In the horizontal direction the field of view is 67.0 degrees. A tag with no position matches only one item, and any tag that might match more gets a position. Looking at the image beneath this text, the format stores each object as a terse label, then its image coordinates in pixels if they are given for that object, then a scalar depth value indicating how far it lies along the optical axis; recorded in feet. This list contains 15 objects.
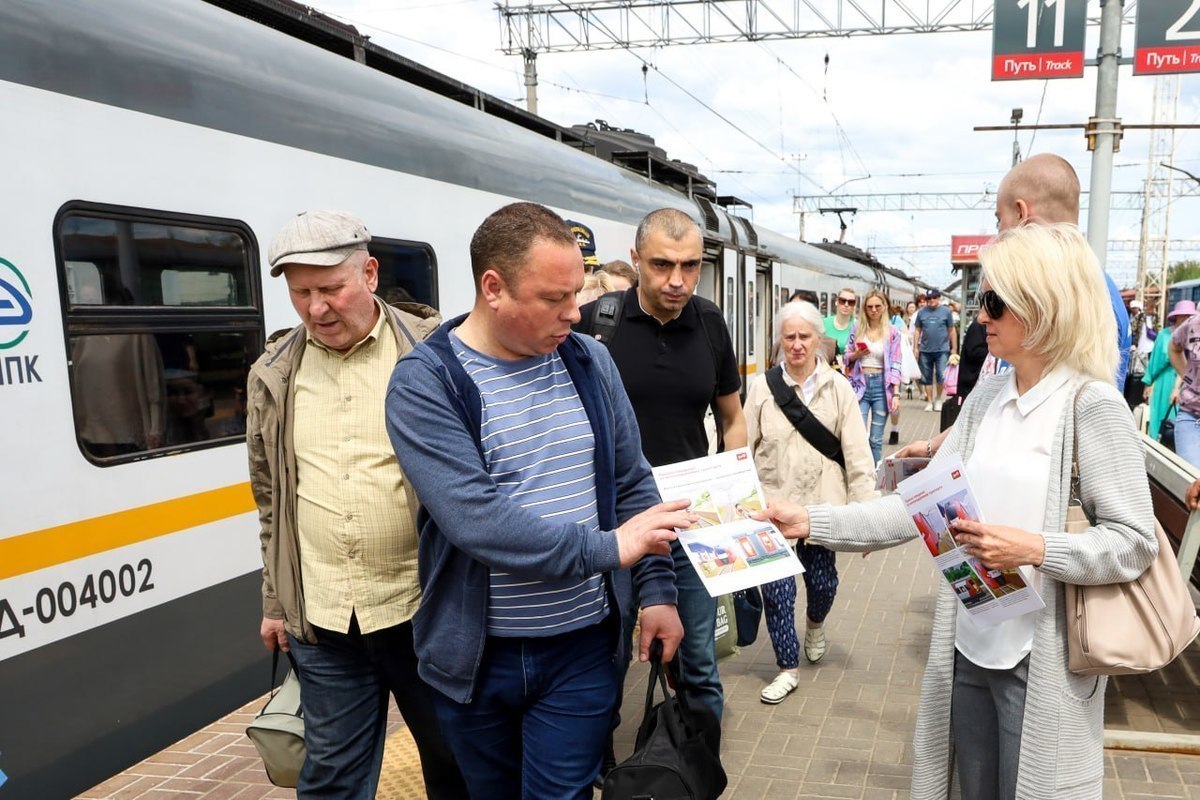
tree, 236.14
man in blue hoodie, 6.23
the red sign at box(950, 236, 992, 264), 71.56
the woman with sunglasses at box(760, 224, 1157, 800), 6.34
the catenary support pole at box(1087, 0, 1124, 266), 21.65
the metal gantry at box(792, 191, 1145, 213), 123.13
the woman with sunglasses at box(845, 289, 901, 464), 28.25
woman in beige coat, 13.79
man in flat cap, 7.93
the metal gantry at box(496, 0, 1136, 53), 46.75
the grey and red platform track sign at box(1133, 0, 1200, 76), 22.74
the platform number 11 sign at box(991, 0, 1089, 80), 22.58
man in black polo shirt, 10.12
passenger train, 9.17
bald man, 10.00
